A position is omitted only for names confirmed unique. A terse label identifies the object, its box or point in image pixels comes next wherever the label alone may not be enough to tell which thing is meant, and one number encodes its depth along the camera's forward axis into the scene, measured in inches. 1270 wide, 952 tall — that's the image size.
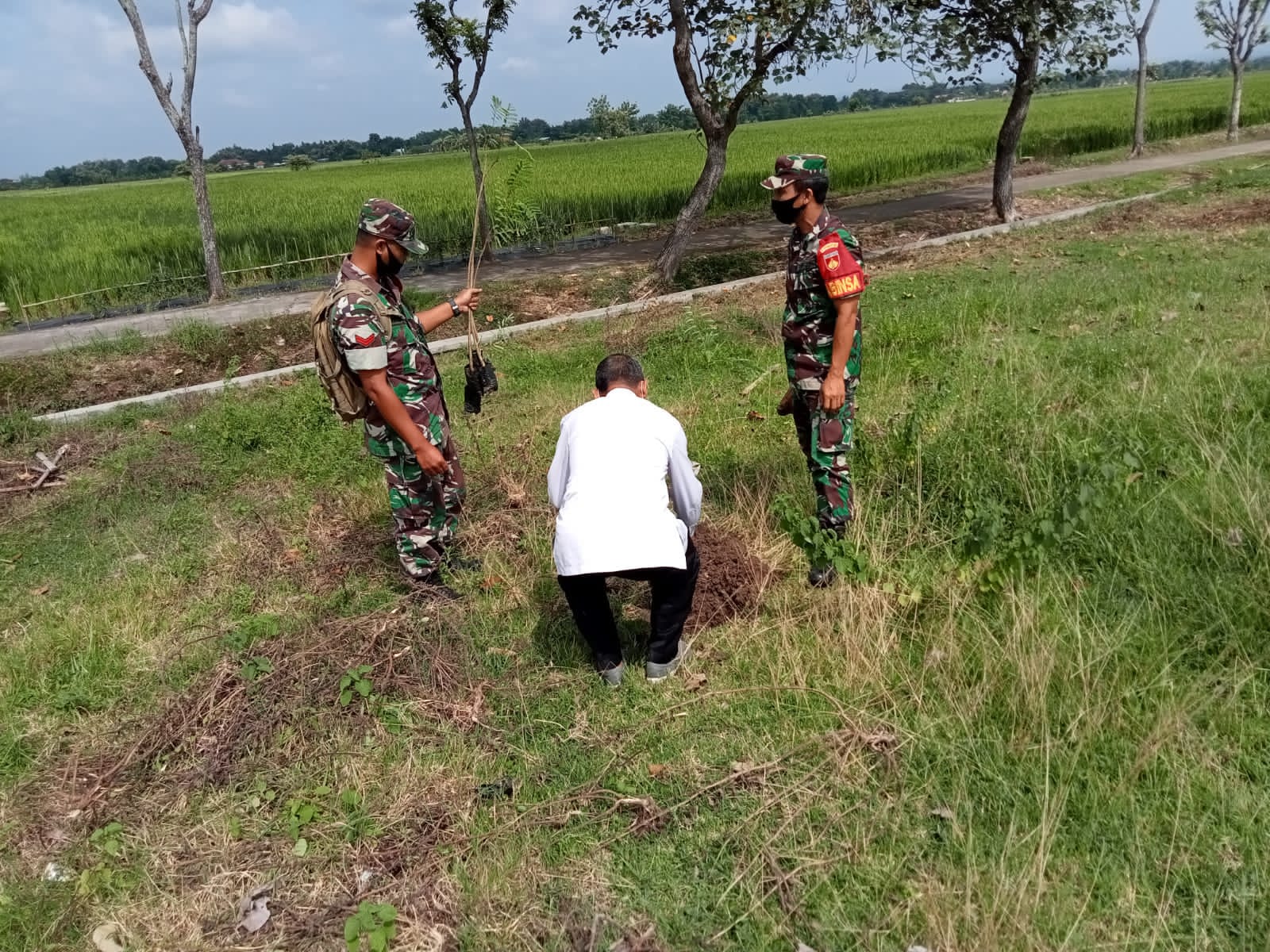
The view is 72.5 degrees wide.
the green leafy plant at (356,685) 123.8
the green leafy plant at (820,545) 132.8
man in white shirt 111.0
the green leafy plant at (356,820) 103.5
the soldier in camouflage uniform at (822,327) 131.8
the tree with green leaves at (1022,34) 428.1
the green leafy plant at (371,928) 86.3
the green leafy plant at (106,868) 98.4
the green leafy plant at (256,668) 126.7
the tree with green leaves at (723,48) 349.1
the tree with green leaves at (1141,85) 722.8
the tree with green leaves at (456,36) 436.1
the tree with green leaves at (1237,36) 801.6
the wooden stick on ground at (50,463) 221.1
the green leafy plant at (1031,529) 122.0
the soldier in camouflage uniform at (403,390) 129.9
